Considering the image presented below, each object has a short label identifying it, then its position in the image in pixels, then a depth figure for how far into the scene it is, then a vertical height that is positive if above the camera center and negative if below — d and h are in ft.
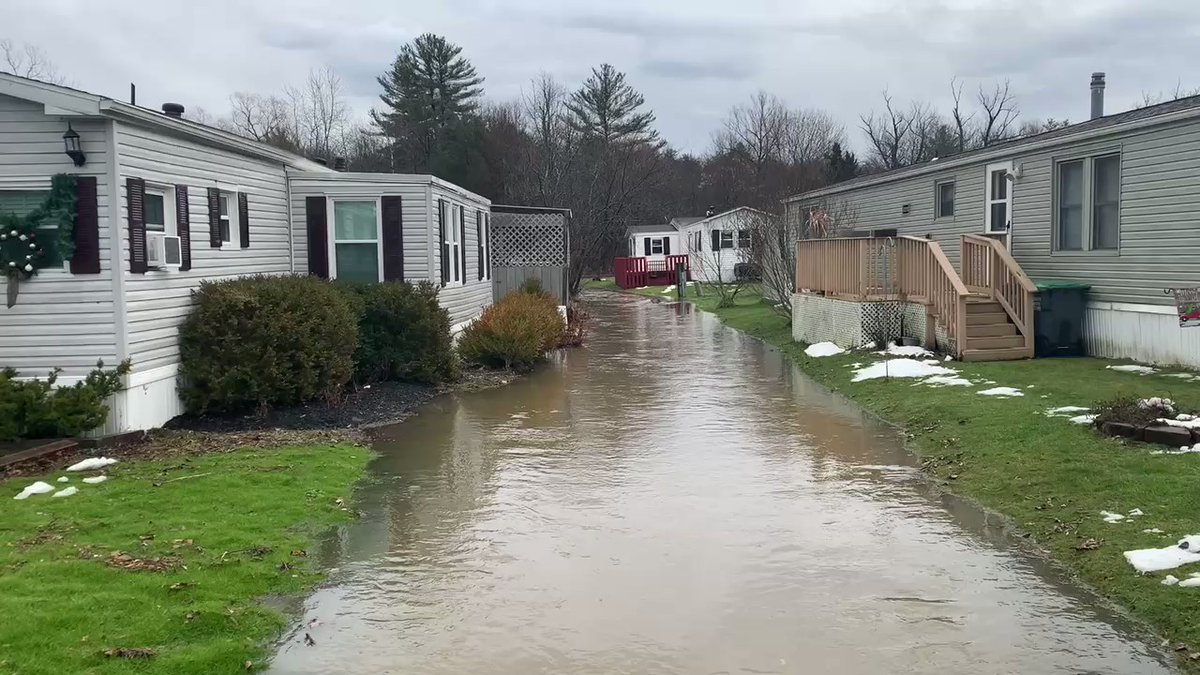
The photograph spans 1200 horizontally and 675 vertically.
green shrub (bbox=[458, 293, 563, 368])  54.54 -3.71
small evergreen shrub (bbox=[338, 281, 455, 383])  45.16 -2.87
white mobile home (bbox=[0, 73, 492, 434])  32.35 +1.64
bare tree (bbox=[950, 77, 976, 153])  192.34 +25.87
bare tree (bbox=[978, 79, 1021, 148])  191.11 +26.44
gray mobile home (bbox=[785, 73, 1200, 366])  42.60 +2.58
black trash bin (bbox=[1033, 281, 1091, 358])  48.32 -2.56
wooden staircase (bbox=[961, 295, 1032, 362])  47.97 -3.39
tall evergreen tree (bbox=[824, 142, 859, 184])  151.53 +15.58
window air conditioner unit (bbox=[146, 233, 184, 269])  34.68 +0.79
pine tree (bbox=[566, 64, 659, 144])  205.57 +33.69
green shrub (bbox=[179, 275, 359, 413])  36.19 -2.70
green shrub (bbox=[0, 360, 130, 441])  30.89 -4.23
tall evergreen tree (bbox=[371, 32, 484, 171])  176.86 +32.16
